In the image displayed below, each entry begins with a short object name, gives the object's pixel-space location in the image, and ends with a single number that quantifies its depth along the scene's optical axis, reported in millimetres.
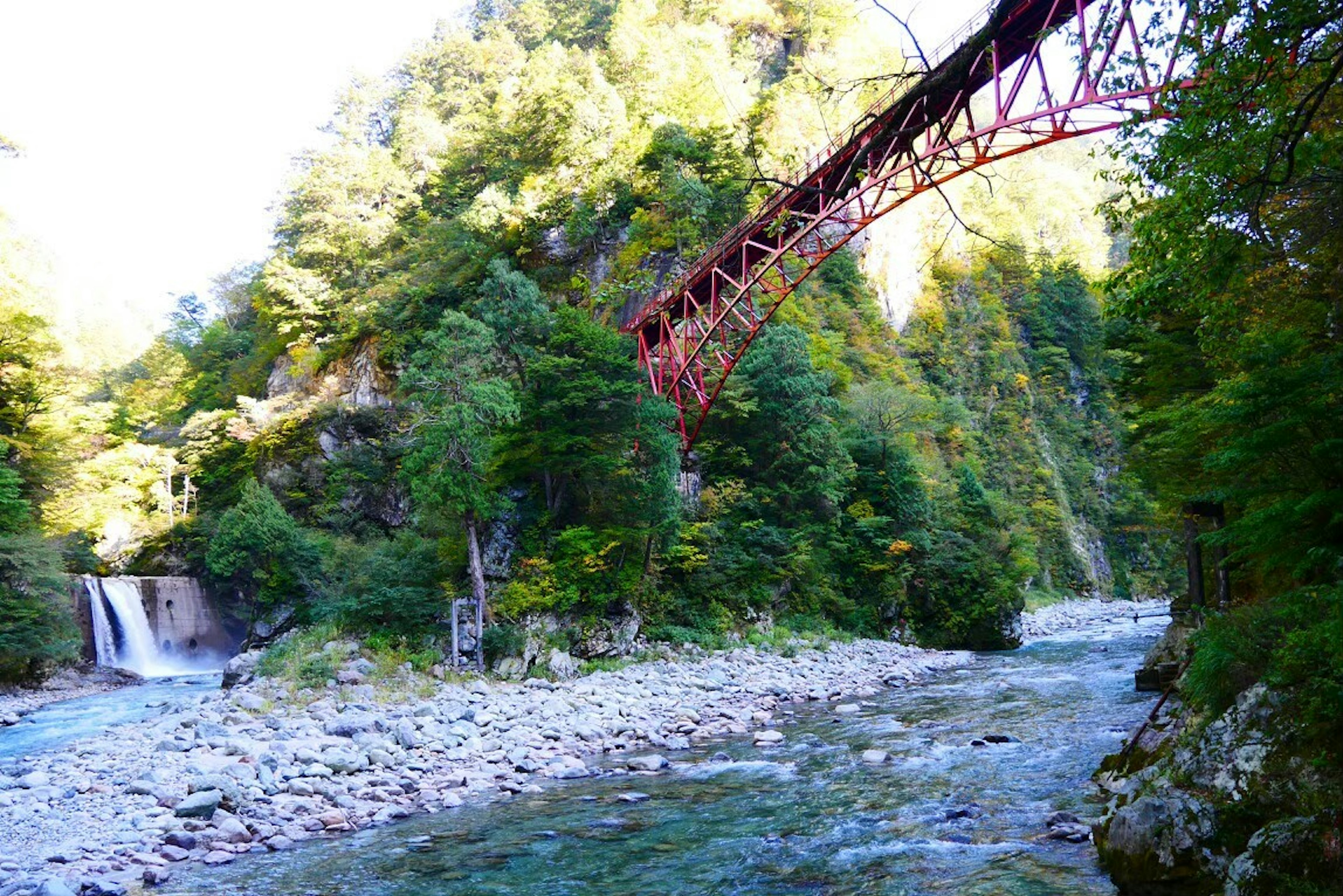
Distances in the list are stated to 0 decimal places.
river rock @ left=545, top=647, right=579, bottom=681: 16578
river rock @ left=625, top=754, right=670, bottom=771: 10172
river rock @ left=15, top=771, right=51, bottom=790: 8992
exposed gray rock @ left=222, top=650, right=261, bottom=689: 16556
